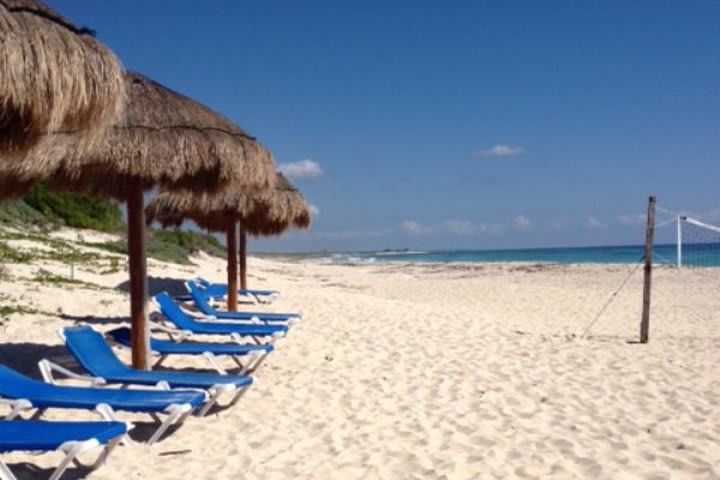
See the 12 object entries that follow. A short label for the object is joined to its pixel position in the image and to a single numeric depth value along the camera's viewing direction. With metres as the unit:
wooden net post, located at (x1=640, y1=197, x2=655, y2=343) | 8.48
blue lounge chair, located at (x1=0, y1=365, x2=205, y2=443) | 4.16
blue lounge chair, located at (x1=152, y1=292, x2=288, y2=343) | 7.07
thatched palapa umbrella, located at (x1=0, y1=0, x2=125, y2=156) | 3.05
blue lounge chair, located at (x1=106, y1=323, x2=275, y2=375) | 6.00
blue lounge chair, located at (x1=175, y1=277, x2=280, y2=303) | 11.64
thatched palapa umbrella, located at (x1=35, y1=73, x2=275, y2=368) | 5.33
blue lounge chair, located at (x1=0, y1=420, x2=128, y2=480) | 3.24
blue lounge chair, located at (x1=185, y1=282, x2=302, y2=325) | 8.23
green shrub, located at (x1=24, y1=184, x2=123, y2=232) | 23.36
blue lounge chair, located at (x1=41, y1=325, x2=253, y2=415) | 4.91
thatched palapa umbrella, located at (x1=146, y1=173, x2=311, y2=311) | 9.66
